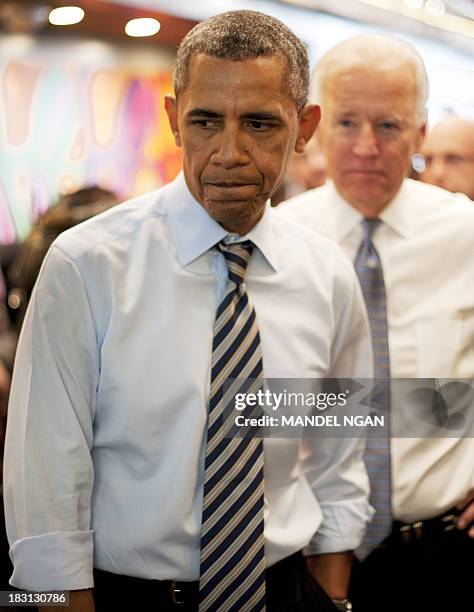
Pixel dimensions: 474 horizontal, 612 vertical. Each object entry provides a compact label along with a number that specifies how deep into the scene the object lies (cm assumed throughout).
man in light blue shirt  121
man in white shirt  153
